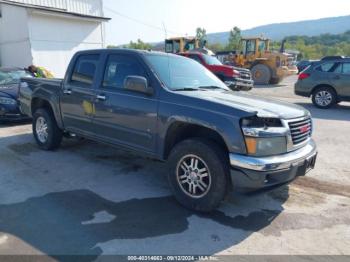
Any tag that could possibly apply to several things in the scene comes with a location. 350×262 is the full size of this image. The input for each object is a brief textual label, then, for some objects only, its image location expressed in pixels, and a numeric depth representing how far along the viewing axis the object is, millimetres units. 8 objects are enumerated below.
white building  16062
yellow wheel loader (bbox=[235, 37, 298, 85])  21156
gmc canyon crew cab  3447
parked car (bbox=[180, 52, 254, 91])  14180
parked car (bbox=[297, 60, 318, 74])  36562
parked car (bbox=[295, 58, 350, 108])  11258
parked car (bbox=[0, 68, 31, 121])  8289
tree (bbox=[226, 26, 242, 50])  83688
